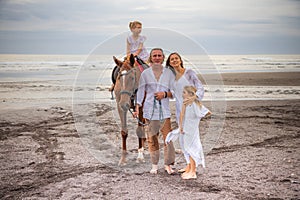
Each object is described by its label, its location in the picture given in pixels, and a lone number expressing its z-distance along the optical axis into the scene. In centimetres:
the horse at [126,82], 548
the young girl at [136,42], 586
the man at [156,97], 541
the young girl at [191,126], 539
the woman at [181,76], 530
